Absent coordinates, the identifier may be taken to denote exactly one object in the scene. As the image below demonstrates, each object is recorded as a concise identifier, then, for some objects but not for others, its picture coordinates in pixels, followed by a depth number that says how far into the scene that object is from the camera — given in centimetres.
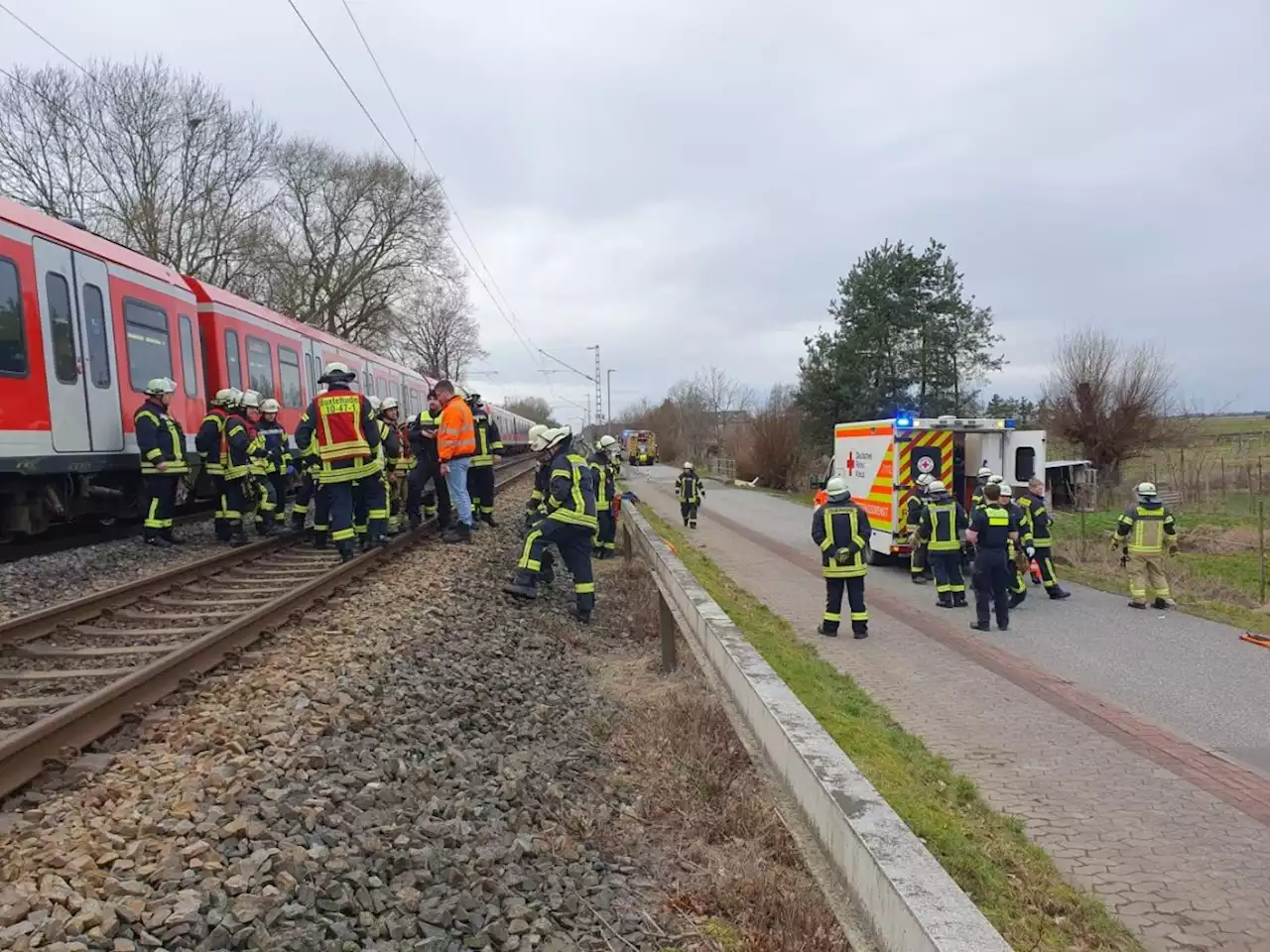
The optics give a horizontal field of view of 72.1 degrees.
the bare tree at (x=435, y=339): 4534
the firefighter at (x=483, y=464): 1060
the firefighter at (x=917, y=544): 1251
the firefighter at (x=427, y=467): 1095
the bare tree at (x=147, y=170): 2697
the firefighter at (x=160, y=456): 893
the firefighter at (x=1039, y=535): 1164
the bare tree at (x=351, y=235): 3756
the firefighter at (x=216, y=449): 964
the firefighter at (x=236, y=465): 975
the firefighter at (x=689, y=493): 2050
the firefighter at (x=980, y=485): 1011
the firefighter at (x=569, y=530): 766
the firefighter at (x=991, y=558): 946
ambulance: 1345
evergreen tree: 3200
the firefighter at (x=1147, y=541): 1071
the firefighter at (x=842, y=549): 895
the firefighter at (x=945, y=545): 1080
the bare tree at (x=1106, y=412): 2830
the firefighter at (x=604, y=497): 989
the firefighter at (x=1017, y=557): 978
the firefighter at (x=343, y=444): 833
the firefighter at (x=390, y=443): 984
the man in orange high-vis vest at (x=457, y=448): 982
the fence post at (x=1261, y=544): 1196
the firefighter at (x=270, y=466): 1013
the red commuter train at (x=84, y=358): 775
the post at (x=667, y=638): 636
